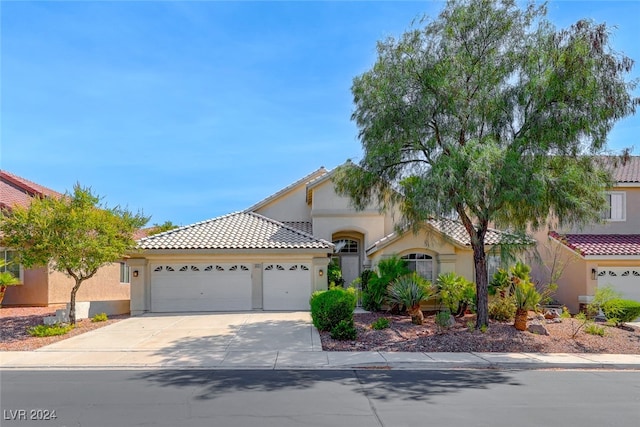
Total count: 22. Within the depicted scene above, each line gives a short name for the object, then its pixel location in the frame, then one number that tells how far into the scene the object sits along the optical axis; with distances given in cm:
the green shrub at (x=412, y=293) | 1708
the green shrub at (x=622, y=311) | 1731
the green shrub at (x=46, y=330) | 1498
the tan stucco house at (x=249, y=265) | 1994
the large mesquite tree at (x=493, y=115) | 1305
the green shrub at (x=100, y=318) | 1789
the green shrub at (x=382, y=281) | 1883
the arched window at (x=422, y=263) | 2084
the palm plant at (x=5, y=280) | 1934
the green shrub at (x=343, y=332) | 1407
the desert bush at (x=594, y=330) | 1524
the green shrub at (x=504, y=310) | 1686
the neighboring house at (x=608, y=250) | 2095
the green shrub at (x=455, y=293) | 1789
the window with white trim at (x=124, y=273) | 2926
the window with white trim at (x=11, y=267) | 2123
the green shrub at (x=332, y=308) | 1441
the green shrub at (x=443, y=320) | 1516
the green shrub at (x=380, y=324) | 1547
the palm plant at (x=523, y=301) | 1509
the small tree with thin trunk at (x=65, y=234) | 1539
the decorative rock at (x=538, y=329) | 1513
